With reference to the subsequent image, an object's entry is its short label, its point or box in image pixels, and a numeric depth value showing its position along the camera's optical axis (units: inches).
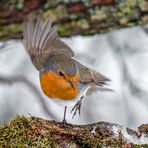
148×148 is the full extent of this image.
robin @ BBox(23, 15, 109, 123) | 207.5
